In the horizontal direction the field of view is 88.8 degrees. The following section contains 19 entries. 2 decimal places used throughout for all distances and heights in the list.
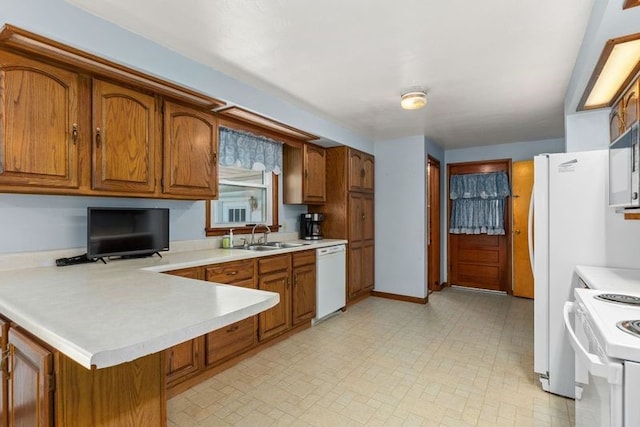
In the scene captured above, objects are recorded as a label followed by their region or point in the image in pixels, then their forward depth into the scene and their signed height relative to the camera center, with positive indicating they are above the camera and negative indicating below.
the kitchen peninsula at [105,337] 0.89 -0.33
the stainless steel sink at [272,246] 3.40 -0.33
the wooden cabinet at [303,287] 3.33 -0.76
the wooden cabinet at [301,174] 3.97 +0.51
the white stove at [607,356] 1.01 -0.49
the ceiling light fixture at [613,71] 1.79 +0.91
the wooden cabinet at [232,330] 2.47 -0.93
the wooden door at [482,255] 5.16 -0.67
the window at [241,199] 3.34 +0.18
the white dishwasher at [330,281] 3.68 -0.78
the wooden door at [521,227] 4.82 -0.19
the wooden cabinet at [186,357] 2.21 -0.99
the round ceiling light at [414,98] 2.93 +1.05
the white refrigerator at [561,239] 2.16 -0.17
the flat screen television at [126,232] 2.19 -0.11
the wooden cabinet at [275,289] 2.94 -0.71
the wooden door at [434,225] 5.24 -0.17
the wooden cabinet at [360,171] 4.39 +0.62
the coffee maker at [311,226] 4.20 -0.14
